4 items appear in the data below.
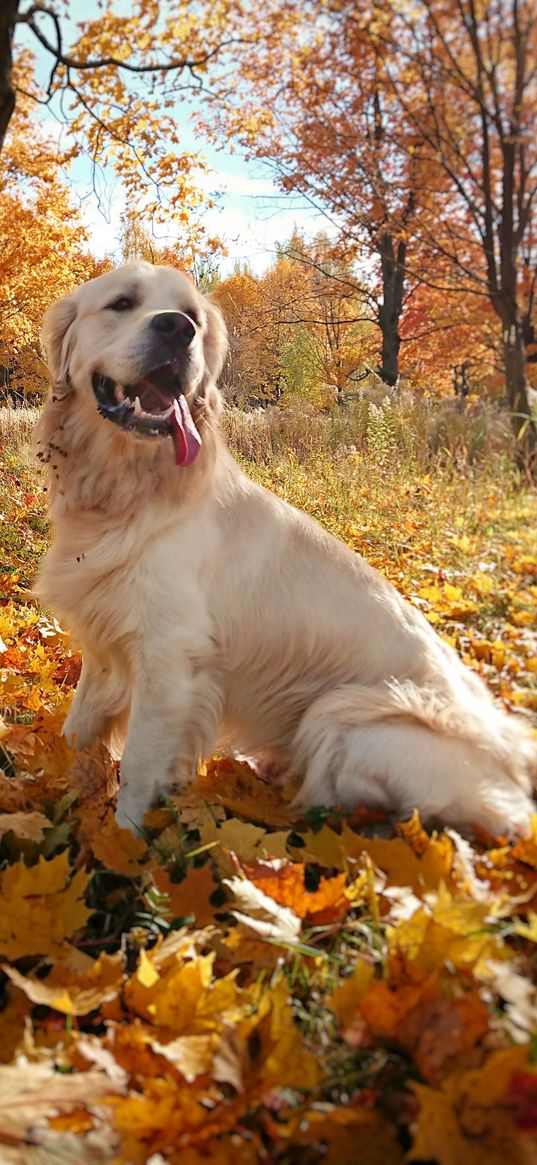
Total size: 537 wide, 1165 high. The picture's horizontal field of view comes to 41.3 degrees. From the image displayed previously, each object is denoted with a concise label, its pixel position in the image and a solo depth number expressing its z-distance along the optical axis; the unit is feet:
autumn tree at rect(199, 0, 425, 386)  14.73
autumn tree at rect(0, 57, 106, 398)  34.81
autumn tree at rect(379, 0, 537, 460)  10.62
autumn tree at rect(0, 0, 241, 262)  21.16
